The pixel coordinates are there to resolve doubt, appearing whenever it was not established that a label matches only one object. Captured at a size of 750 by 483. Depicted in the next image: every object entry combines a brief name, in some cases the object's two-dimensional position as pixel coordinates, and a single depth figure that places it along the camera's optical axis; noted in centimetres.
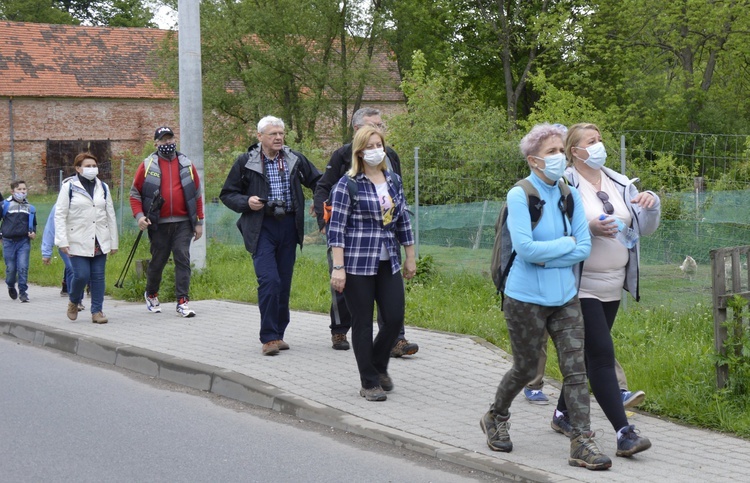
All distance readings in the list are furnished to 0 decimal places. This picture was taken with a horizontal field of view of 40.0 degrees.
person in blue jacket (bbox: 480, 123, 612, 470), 558
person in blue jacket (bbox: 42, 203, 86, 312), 1391
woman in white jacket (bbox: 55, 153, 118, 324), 1136
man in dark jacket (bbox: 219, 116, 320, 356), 897
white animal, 1004
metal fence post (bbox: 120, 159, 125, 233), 2081
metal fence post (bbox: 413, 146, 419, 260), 1239
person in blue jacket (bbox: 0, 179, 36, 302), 1523
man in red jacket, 1138
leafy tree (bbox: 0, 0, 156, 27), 6484
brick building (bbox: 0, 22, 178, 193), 4791
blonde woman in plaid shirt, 718
